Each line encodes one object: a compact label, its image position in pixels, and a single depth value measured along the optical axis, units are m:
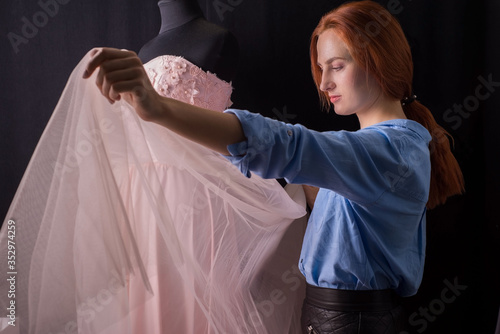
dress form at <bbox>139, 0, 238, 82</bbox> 1.42
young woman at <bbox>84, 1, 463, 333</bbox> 0.72
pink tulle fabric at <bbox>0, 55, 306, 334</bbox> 0.83
